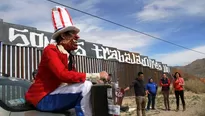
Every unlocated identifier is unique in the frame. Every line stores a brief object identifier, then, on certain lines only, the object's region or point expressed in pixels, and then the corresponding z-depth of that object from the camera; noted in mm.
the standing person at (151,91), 10282
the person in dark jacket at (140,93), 7896
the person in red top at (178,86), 9316
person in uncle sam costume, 1856
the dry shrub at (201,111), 7629
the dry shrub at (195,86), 19456
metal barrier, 9027
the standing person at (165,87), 10088
